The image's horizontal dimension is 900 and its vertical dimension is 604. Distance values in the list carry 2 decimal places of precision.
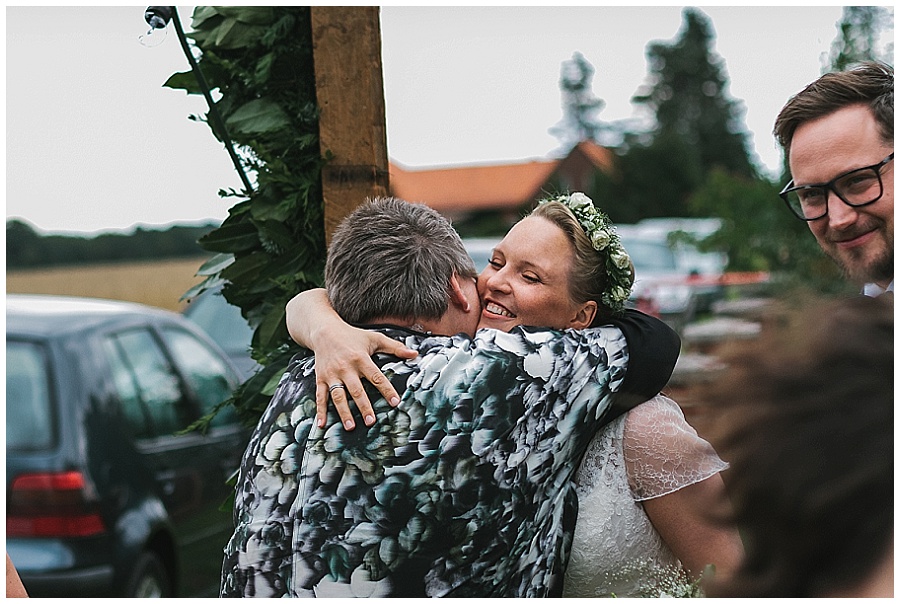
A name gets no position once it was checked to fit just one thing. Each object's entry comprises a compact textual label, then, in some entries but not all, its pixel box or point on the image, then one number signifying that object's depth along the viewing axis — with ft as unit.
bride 6.66
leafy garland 9.14
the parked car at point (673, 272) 41.81
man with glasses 8.03
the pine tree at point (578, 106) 228.84
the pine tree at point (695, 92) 184.75
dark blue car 13.51
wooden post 8.87
